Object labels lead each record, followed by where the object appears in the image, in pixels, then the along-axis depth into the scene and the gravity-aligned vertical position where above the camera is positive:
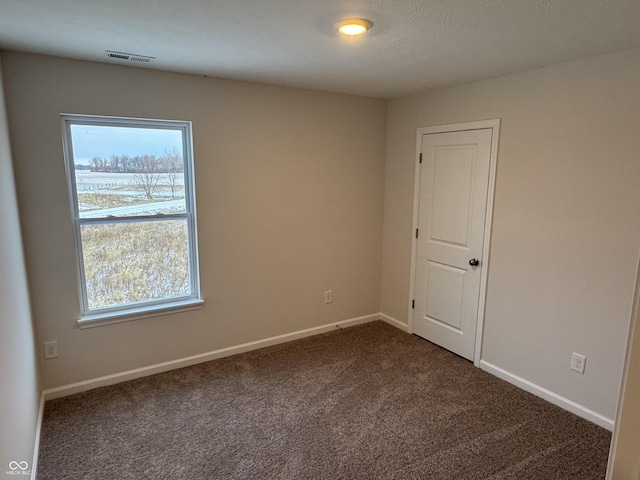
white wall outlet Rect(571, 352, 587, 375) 2.53 -1.17
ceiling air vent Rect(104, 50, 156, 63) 2.40 +0.79
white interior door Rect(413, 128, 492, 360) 3.12 -0.46
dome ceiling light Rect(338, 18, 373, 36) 1.83 +0.76
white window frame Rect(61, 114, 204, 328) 2.65 -0.30
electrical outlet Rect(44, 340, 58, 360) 2.66 -1.16
